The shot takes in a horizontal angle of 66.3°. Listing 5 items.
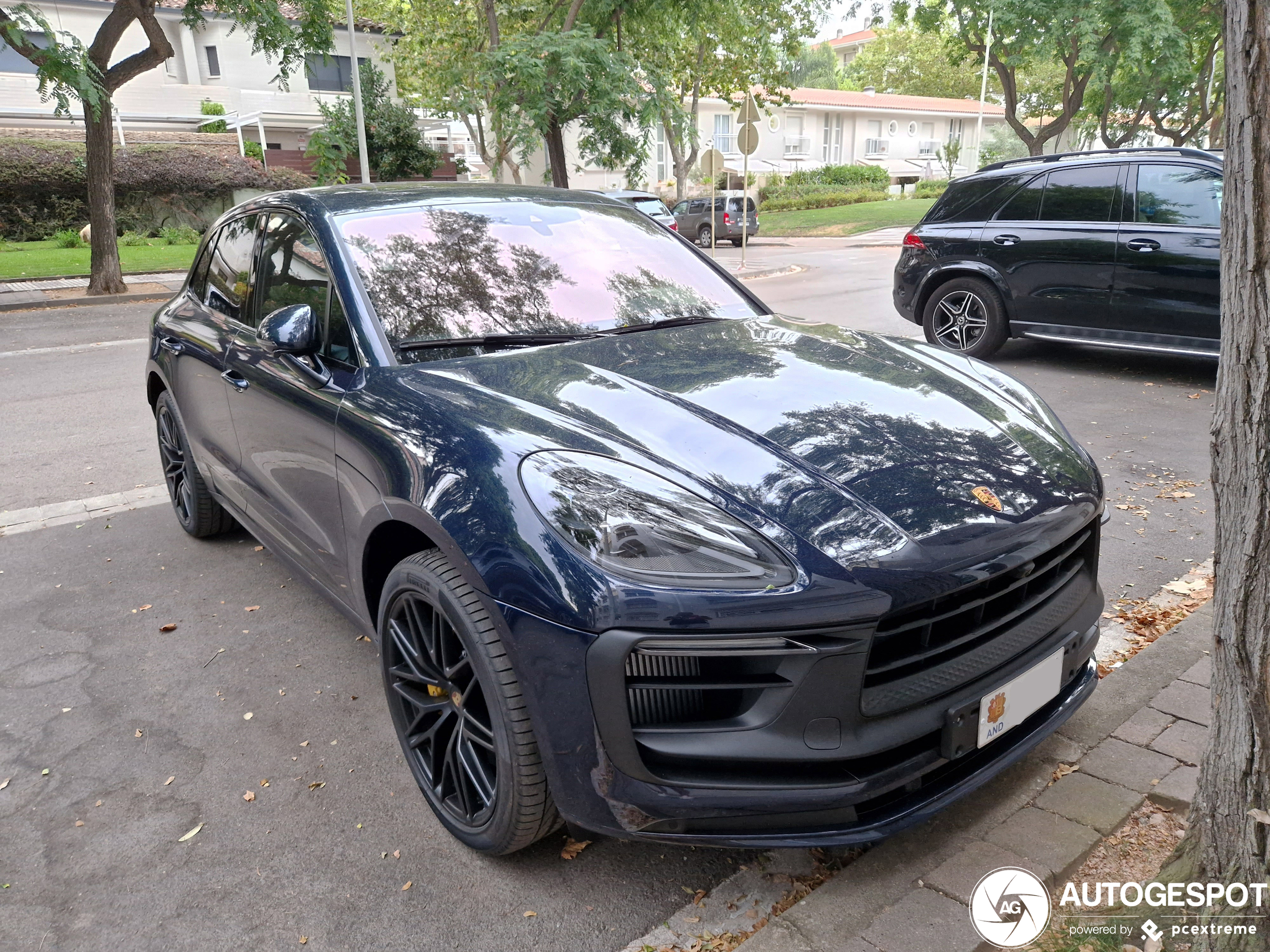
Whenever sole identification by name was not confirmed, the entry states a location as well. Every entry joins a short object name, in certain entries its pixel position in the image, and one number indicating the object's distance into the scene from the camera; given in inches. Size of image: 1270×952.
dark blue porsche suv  80.4
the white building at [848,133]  2032.5
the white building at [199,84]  1311.5
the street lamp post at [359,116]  783.1
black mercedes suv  290.7
